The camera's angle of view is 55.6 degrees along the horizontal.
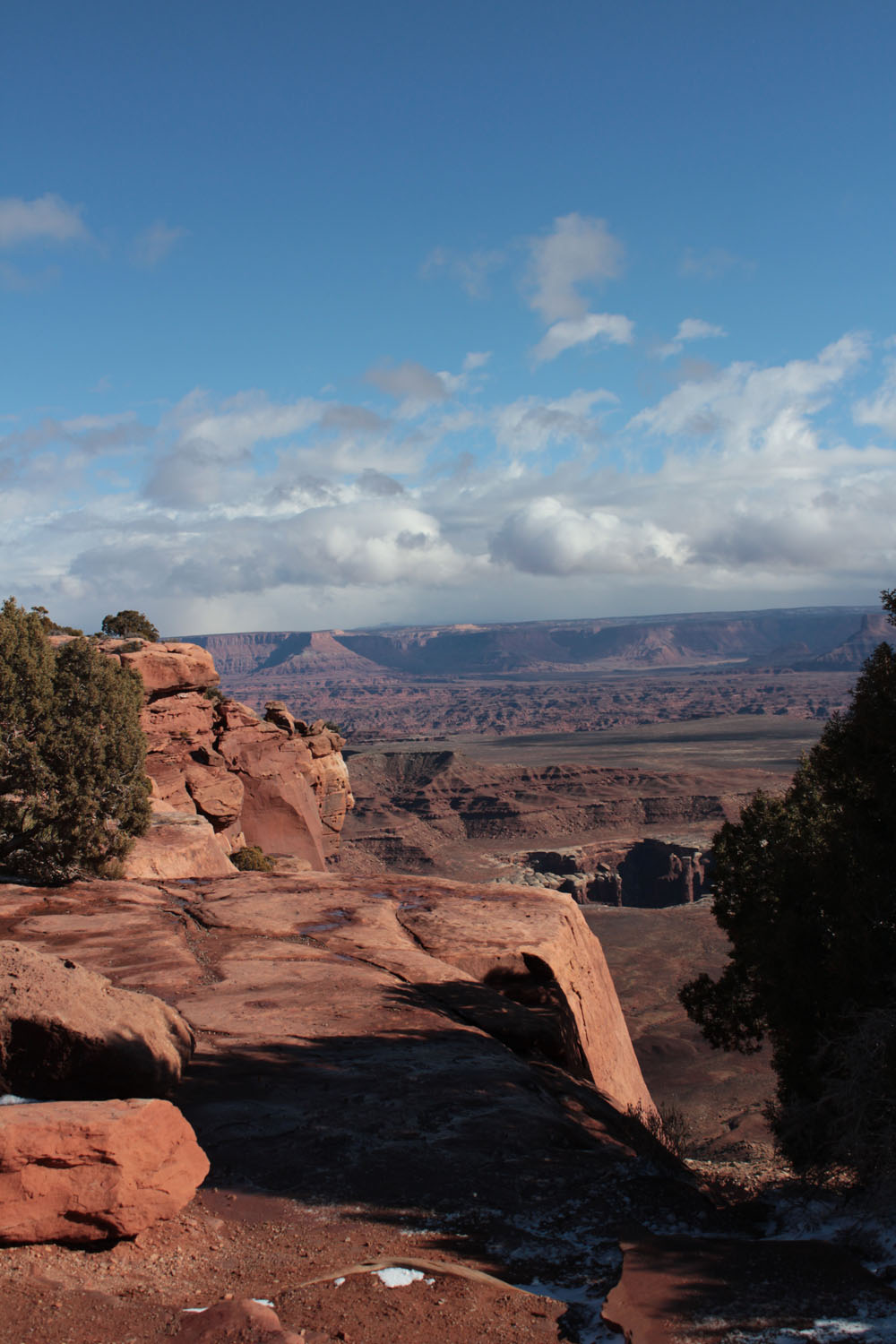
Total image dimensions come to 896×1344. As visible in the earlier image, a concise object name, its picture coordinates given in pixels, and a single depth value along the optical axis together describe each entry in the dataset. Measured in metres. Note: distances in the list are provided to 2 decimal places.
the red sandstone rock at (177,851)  20.69
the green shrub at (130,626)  38.78
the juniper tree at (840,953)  7.99
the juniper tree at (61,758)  17.30
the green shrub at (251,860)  29.34
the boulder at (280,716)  38.91
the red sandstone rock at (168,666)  28.12
